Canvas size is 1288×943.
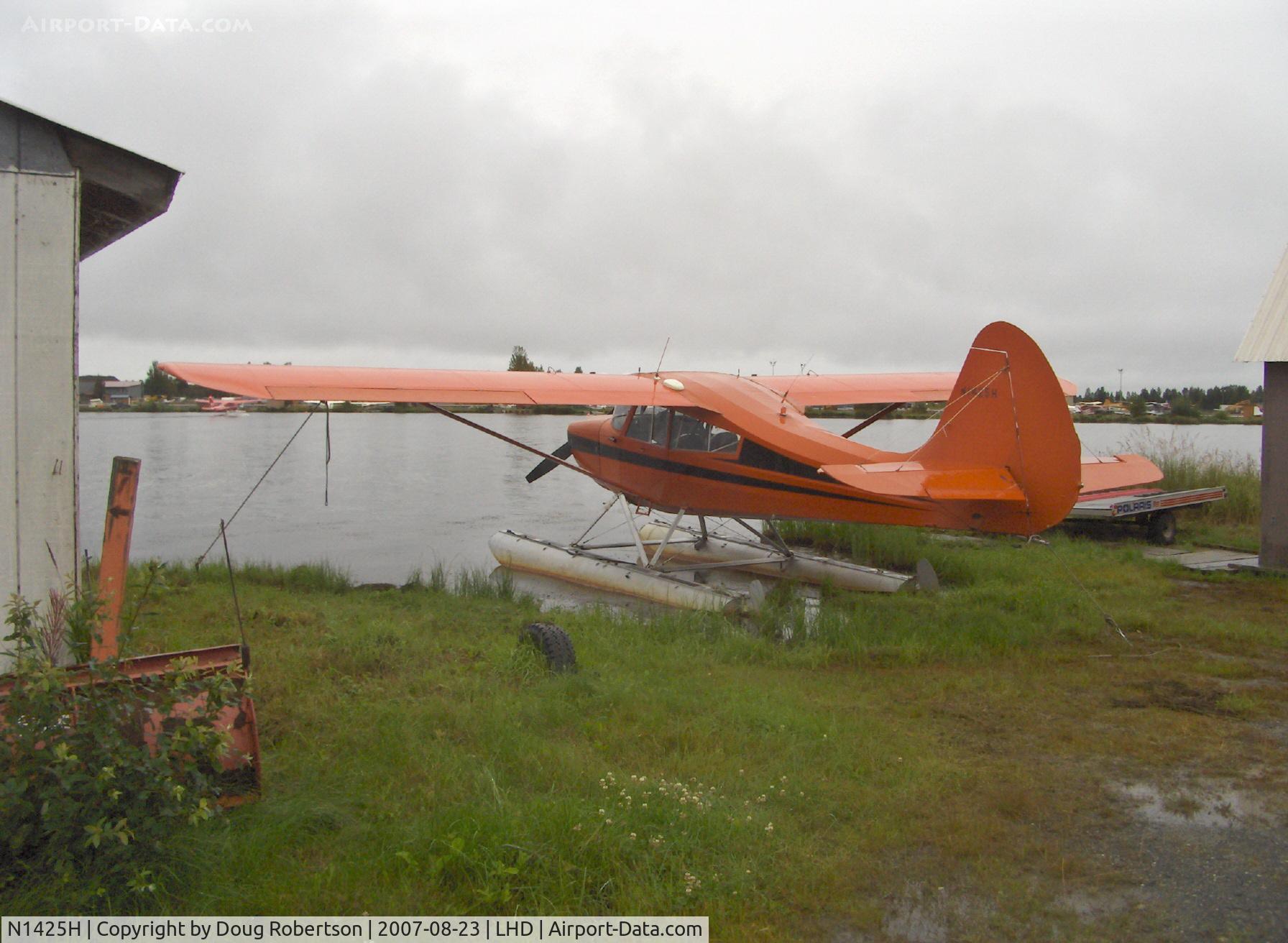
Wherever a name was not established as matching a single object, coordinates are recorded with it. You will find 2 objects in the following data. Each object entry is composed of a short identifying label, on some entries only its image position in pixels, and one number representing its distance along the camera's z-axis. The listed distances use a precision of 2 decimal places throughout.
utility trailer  11.91
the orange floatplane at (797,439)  7.03
